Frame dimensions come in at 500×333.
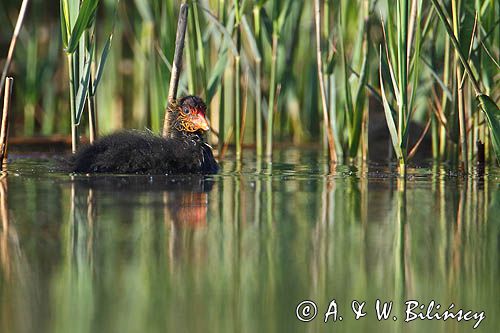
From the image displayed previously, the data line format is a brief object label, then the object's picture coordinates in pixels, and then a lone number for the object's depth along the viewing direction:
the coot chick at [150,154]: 14.55
